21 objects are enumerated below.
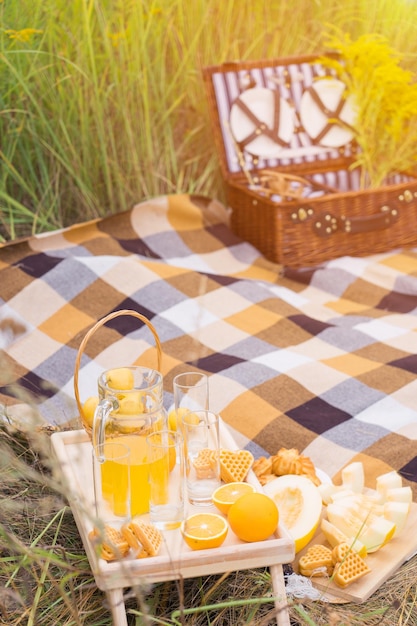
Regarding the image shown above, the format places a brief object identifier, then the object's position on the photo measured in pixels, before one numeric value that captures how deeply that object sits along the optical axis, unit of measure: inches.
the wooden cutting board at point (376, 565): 69.4
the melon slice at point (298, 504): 73.9
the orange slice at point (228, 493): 64.6
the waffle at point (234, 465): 69.3
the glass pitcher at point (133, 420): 63.7
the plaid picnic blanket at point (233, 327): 94.9
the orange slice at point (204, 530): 59.9
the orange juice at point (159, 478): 62.4
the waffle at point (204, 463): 67.2
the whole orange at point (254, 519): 60.4
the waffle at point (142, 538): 58.9
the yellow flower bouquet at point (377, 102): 147.4
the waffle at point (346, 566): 69.1
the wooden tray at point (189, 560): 57.5
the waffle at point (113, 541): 58.3
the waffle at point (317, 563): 71.3
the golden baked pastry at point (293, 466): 81.4
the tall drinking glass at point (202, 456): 66.6
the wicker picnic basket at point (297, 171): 138.5
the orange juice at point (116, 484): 62.1
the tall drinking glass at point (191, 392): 72.6
